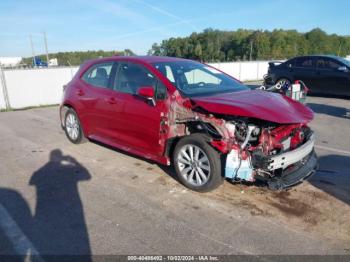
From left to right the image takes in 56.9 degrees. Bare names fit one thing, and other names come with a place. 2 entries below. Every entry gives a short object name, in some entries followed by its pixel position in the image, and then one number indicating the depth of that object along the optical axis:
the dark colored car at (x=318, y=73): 11.85
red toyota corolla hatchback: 3.85
